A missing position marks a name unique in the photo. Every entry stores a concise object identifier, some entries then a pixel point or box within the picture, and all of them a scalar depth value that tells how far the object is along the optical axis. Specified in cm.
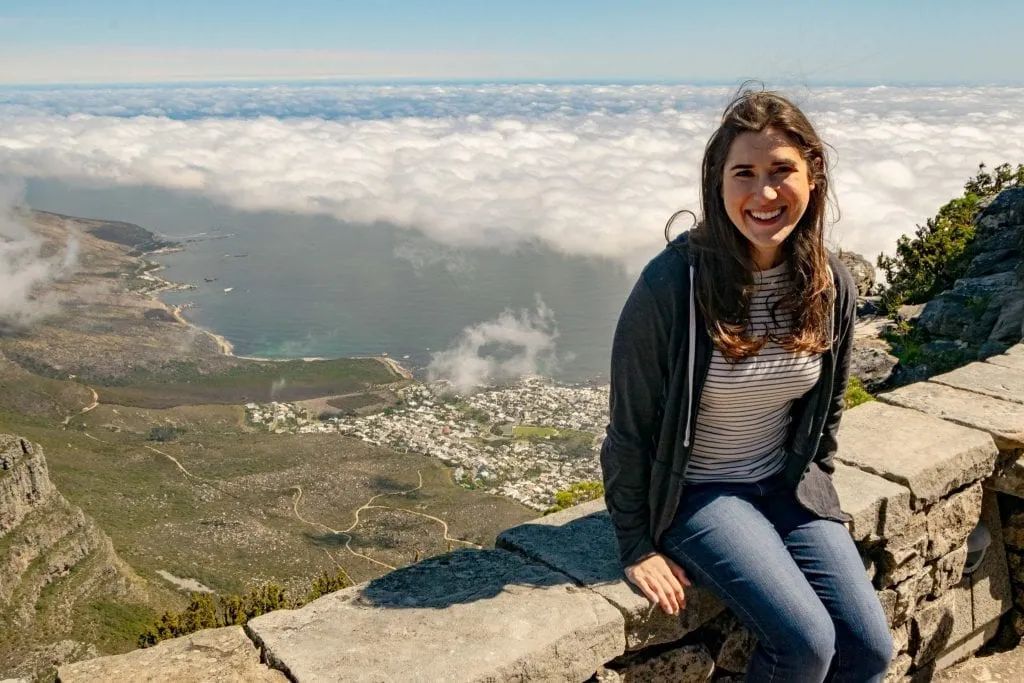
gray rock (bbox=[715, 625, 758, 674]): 360
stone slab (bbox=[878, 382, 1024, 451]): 459
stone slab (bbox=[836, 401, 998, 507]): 420
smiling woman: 312
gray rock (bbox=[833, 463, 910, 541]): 387
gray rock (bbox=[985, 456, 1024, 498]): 457
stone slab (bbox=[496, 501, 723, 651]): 325
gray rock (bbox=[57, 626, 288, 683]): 276
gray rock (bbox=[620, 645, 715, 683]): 335
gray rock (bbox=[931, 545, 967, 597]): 441
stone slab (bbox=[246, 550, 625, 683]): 282
